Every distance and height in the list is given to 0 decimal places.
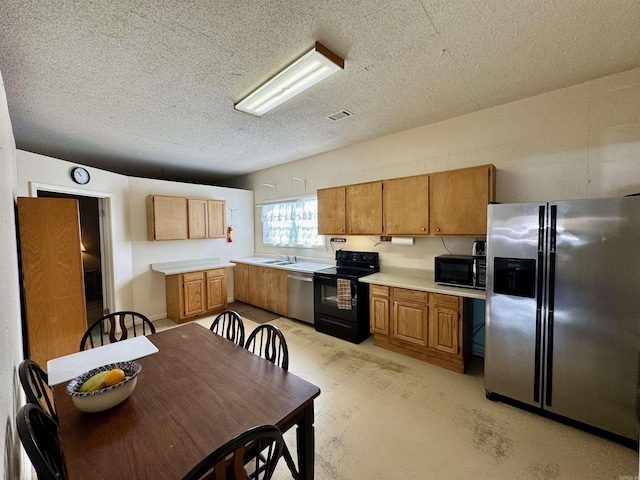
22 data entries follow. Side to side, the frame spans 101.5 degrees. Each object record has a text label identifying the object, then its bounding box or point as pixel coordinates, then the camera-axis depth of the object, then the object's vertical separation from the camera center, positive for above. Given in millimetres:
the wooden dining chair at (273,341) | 1573 -729
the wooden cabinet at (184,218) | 4422 +222
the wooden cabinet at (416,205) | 2719 +268
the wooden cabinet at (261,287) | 4504 -1084
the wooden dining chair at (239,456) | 813 -788
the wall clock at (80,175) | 3479 +761
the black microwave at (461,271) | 2709 -488
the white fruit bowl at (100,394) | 1141 -733
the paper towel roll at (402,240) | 3443 -181
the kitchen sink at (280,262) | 4953 -650
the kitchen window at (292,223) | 4785 +97
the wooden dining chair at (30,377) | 1251 -765
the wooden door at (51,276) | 2377 -422
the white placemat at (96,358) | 1441 -780
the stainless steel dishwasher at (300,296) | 4098 -1093
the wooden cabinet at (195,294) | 4324 -1110
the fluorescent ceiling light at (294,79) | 1831 +1187
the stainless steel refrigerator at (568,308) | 1822 -651
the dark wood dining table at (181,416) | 941 -823
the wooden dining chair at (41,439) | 821 -780
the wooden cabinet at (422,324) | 2715 -1100
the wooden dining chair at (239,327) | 1985 -753
